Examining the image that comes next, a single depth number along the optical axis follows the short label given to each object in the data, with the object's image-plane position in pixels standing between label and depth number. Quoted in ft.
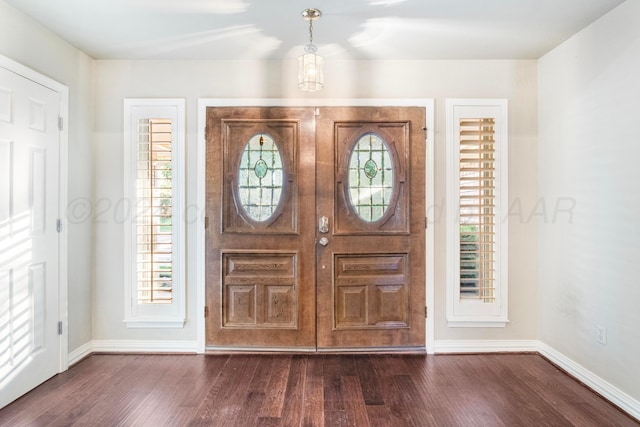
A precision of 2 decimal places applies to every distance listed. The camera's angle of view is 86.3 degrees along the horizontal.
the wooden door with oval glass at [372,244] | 9.77
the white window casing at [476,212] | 9.83
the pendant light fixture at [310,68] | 7.32
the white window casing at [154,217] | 9.83
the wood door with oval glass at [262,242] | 9.77
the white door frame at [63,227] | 8.68
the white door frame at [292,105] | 9.82
